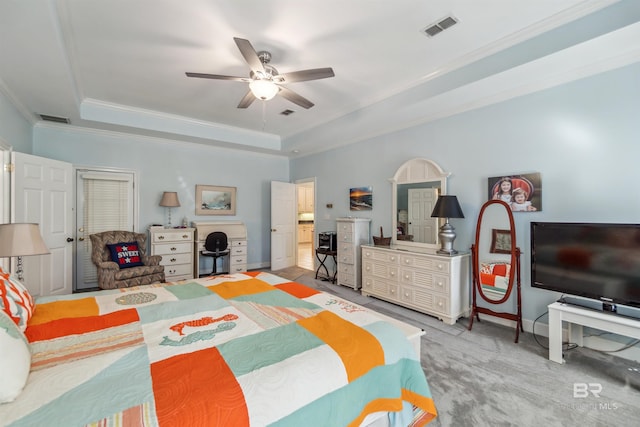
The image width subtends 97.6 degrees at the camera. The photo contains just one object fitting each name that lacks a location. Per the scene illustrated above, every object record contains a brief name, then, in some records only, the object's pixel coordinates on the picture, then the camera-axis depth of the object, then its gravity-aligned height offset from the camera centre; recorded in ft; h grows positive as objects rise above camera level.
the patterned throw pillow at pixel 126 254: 13.12 -1.90
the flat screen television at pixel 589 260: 7.27 -1.29
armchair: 12.24 -2.37
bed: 3.01 -1.99
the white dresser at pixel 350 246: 14.97 -1.68
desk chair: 15.99 -1.75
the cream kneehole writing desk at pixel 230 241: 16.78 -1.63
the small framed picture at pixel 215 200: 17.80 +0.97
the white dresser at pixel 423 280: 10.65 -2.74
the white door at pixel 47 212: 10.65 +0.10
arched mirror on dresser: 12.34 +0.62
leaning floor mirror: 9.81 -1.71
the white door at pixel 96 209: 14.44 +0.31
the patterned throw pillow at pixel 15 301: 4.53 -1.50
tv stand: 6.91 -2.81
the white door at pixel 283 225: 19.63 -0.72
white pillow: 3.00 -1.70
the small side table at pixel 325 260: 16.22 -2.99
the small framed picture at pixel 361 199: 15.57 +0.93
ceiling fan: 7.50 +4.00
